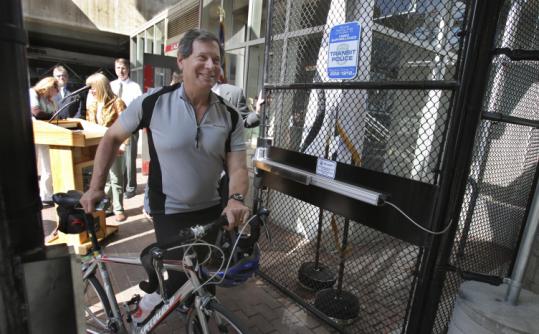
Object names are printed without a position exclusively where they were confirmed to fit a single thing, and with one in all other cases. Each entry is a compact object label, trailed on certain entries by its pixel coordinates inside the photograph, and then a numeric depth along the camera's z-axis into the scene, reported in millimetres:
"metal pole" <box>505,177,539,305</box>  1536
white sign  2463
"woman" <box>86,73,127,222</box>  4195
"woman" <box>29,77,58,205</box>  4422
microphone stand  3502
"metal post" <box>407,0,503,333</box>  1762
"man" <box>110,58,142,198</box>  5277
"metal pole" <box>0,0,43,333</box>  786
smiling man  1990
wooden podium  3316
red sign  9420
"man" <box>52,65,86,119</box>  5082
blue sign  2357
